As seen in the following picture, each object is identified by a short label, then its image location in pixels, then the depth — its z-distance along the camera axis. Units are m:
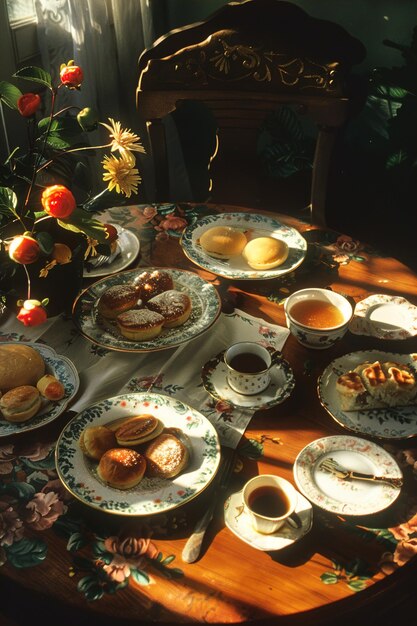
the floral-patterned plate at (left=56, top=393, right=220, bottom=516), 0.96
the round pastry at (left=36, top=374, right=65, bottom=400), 1.14
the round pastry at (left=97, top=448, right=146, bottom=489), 0.98
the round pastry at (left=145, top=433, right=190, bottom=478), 1.00
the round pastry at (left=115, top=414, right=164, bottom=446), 1.03
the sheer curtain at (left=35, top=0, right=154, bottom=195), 2.19
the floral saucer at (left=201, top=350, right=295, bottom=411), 1.16
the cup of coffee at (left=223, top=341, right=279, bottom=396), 1.15
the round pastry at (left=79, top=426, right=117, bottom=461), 1.02
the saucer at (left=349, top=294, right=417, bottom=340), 1.34
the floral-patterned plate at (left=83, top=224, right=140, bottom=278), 1.49
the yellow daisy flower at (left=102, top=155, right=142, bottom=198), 1.21
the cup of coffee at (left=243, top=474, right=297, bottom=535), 0.92
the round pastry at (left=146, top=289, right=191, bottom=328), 1.29
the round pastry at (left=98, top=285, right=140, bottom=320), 1.31
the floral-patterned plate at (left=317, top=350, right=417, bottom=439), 1.11
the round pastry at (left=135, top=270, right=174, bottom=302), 1.37
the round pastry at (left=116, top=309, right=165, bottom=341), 1.25
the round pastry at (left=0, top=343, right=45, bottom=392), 1.15
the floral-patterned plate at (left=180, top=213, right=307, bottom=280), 1.48
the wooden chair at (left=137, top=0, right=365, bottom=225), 1.74
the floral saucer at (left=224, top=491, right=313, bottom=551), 0.91
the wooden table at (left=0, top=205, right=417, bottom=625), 0.85
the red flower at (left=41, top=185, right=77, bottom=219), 1.01
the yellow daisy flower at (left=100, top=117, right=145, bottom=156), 1.17
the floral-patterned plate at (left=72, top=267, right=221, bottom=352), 1.25
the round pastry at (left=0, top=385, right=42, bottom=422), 1.10
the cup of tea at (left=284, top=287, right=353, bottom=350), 1.26
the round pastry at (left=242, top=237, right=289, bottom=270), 1.49
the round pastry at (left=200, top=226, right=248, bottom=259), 1.53
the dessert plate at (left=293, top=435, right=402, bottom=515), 0.98
